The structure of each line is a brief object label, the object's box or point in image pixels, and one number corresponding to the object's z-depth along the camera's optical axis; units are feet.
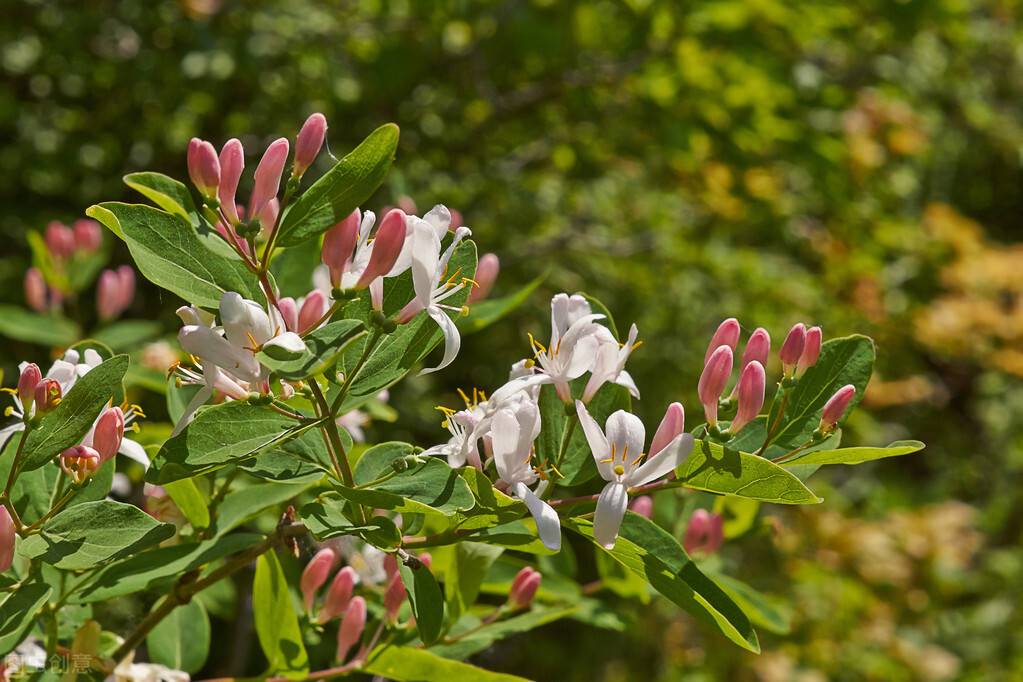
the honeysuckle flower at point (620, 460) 1.59
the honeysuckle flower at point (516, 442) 1.61
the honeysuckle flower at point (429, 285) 1.60
